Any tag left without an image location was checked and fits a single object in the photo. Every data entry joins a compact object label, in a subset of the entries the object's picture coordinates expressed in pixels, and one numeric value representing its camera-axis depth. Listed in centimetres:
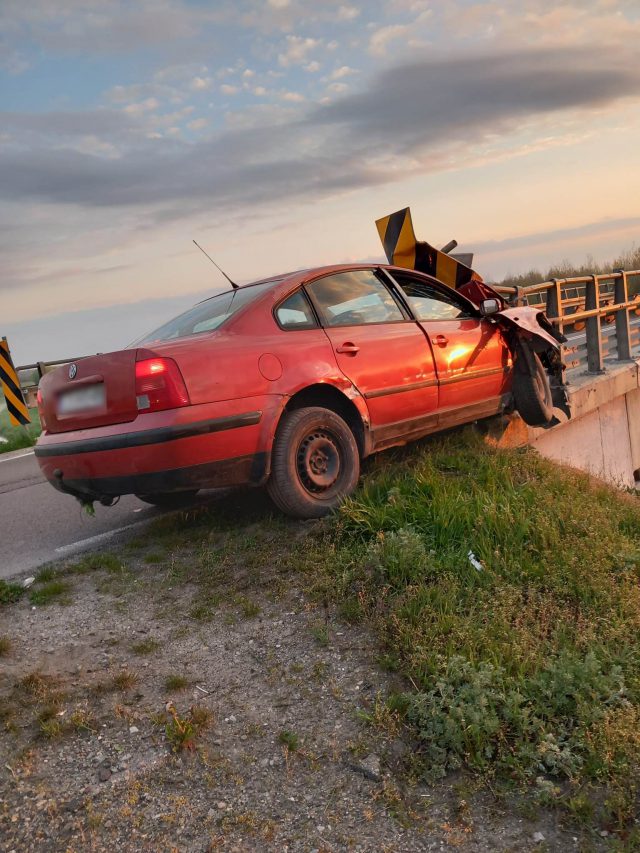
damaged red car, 445
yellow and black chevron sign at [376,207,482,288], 820
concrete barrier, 841
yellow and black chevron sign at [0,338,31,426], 1384
